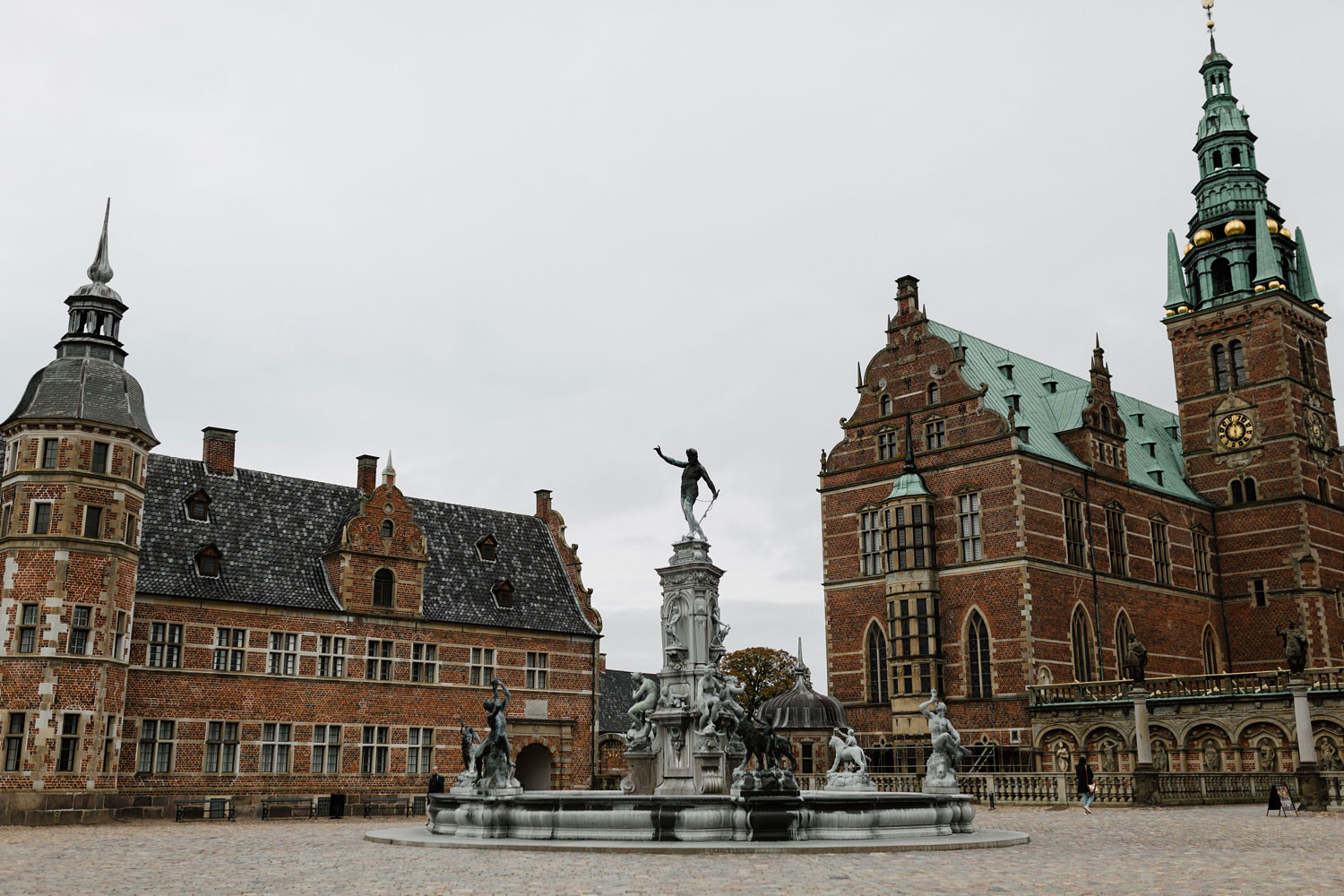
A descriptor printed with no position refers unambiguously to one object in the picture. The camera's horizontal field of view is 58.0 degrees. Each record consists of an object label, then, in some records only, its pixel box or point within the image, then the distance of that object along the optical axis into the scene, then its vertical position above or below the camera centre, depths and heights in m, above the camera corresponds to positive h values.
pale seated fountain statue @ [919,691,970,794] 25.86 -0.43
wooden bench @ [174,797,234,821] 33.62 -2.00
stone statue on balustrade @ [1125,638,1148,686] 33.88 +2.00
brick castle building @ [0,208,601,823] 31.64 +3.45
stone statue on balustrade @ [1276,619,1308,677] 30.84 +2.06
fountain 18.94 -1.03
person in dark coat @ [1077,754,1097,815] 29.69 -1.24
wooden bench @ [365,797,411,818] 36.34 -2.06
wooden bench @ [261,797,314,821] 34.66 -1.92
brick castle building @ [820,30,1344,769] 43.78 +8.97
